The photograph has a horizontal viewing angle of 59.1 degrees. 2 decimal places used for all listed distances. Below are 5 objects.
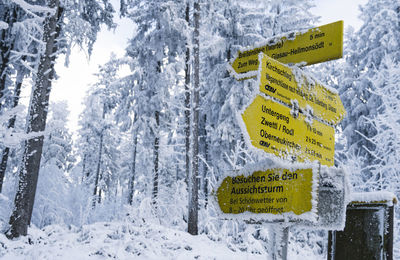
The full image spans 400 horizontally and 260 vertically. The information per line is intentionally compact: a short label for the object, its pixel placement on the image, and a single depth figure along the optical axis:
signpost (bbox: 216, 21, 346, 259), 2.23
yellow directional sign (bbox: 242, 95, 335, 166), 2.38
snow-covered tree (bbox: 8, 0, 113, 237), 9.38
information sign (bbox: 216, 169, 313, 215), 2.17
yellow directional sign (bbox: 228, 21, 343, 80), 3.01
